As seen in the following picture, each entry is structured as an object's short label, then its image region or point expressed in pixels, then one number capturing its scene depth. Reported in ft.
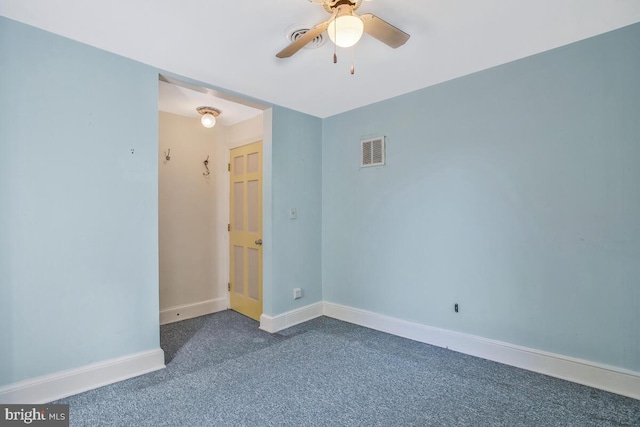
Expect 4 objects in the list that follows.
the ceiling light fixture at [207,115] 11.35
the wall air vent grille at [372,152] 10.94
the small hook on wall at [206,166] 12.98
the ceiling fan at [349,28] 5.19
